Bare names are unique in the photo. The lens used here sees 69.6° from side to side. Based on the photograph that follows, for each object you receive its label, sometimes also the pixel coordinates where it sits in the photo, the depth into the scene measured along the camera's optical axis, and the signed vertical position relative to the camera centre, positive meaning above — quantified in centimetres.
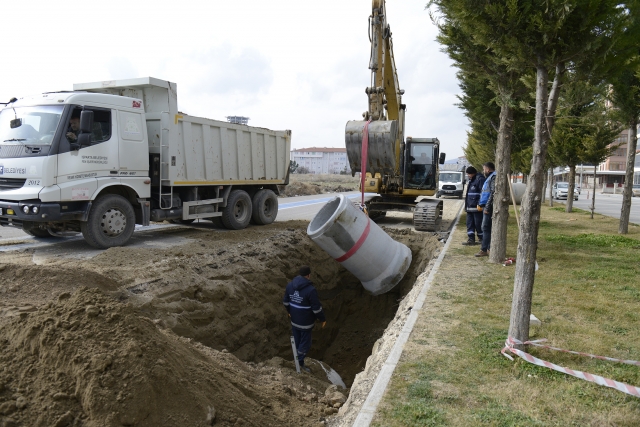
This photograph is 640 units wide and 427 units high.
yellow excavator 995 +51
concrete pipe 781 -134
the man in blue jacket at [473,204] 1030 -74
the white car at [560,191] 3572 -155
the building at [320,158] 13725 +368
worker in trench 632 -190
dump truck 798 +15
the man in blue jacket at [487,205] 916 -69
